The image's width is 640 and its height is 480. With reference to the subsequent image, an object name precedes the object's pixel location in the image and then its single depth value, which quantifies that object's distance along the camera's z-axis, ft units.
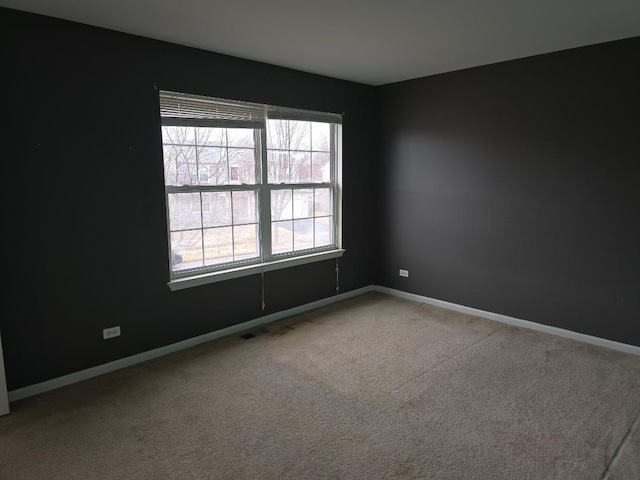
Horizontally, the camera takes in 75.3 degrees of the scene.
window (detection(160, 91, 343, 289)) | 11.03
